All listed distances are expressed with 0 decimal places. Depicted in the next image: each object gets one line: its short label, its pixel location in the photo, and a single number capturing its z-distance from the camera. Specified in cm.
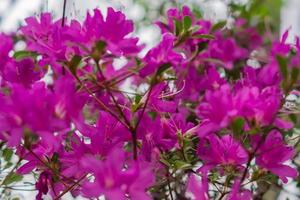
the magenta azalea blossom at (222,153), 71
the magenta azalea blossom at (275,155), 68
